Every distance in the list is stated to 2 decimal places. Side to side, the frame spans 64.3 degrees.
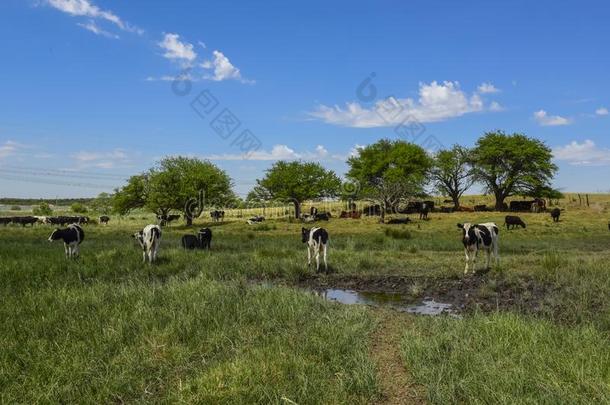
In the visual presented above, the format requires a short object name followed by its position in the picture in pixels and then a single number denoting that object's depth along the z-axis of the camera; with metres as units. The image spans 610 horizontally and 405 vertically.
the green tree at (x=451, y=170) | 74.88
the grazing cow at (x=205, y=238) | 26.80
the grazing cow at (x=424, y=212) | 57.38
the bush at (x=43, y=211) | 93.10
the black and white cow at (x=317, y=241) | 18.45
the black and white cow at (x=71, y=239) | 21.16
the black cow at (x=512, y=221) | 45.70
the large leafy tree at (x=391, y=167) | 69.50
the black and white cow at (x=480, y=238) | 18.27
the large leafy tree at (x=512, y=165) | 67.50
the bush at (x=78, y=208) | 106.00
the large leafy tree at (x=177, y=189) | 62.38
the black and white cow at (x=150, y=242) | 19.29
